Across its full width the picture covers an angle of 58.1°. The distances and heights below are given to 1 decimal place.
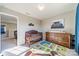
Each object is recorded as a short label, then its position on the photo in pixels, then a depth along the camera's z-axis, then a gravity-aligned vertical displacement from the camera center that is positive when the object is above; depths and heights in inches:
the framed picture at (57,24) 76.2 +4.0
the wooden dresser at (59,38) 80.6 -12.0
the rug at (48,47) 78.0 -22.2
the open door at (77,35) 67.5 -7.3
